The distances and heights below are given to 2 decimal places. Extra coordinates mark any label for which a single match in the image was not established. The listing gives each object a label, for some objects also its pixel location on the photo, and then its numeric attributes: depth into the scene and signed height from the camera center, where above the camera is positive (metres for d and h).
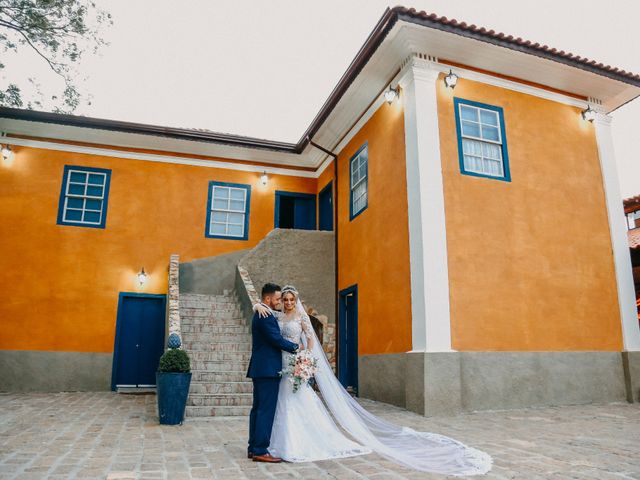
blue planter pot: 6.53 -0.76
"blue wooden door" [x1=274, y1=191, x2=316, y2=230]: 13.80 +3.80
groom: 4.64 -0.32
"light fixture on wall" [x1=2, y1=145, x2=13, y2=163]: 11.90 +4.58
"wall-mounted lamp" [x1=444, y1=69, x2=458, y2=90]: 8.71 +4.73
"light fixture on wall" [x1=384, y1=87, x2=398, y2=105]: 9.21 +4.70
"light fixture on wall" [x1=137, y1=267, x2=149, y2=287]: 12.11 +1.56
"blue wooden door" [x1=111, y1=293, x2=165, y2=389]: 11.55 +0.03
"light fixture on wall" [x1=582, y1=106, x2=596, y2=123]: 10.13 +4.77
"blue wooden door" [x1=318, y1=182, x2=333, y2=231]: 12.87 +3.65
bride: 4.53 -0.92
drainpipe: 11.59 +3.22
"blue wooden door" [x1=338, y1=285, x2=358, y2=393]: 10.63 +0.05
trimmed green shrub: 6.75 -0.30
